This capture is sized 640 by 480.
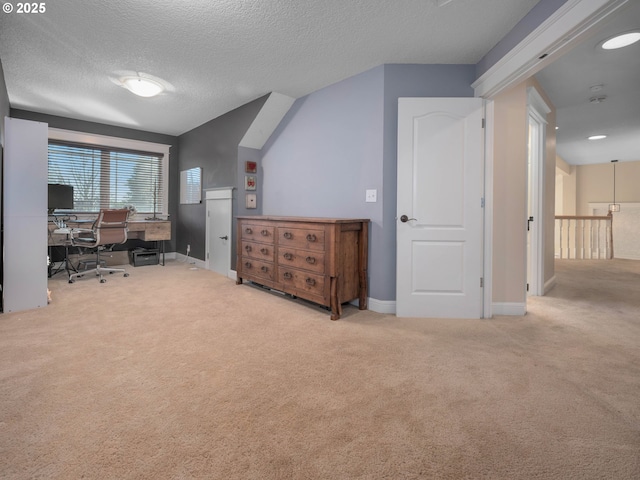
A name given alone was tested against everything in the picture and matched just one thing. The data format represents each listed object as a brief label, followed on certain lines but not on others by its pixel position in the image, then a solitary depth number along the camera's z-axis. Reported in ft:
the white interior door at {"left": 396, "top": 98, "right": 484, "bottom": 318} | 9.52
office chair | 14.37
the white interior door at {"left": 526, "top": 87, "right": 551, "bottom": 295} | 12.48
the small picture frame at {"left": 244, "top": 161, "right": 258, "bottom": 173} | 14.98
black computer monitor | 15.51
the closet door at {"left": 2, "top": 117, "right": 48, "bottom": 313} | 9.62
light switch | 10.44
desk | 15.71
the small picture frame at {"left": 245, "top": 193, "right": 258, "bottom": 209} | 15.06
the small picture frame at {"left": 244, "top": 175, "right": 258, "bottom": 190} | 15.01
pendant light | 26.76
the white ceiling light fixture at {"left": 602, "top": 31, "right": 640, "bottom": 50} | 8.59
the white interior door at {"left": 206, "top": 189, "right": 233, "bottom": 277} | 15.62
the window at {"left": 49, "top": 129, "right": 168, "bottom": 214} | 16.97
